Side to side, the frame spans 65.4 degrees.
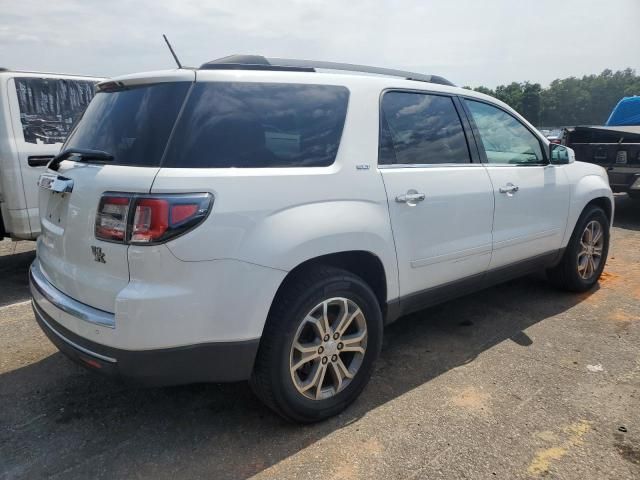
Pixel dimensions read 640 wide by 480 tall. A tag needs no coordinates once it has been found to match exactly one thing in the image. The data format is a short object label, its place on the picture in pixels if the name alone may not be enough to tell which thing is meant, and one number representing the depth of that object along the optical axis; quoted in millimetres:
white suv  2137
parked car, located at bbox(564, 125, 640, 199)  7730
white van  4777
